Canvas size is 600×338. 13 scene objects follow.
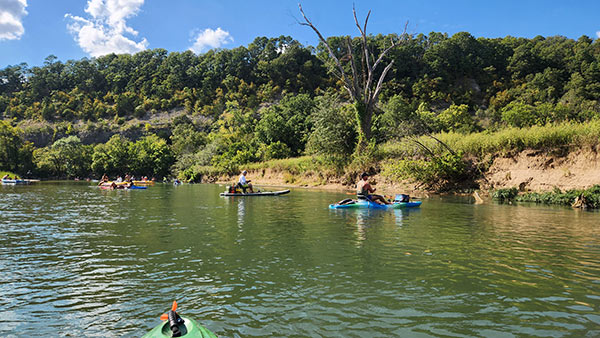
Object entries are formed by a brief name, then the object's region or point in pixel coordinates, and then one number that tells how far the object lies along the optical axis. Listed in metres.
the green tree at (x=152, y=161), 71.50
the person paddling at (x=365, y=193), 16.69
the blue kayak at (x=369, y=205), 16.45
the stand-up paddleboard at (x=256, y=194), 23.85
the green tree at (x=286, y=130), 55.09
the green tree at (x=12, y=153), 70.81
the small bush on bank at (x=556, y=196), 15.98
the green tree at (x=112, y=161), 71.62
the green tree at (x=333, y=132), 35.50
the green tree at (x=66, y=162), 73.50
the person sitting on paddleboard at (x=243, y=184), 24.83
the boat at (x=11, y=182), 47.83
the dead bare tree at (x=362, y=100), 33.44
